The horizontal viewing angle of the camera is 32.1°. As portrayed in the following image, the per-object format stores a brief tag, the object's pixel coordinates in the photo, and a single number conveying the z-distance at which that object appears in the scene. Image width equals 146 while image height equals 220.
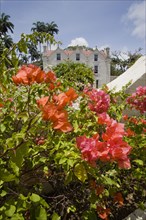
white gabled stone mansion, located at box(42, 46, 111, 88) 41.41
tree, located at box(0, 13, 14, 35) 57.59
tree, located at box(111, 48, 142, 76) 41.07
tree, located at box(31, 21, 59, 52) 65.25
